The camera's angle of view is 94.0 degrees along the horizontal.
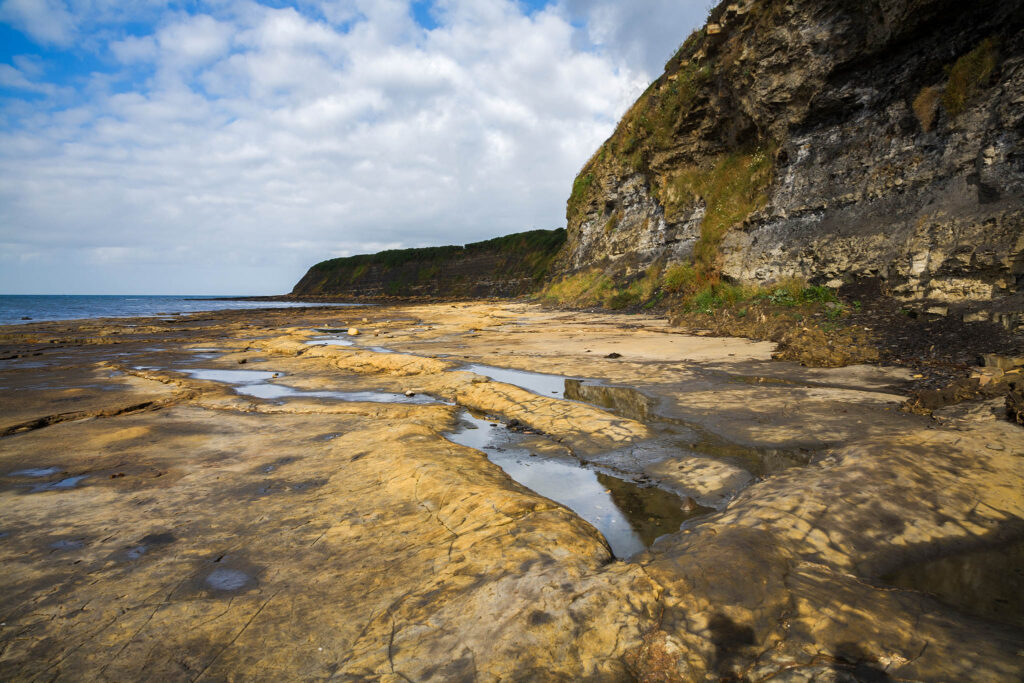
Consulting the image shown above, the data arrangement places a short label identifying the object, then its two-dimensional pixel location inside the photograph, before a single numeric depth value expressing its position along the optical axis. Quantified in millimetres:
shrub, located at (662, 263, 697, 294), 17667
